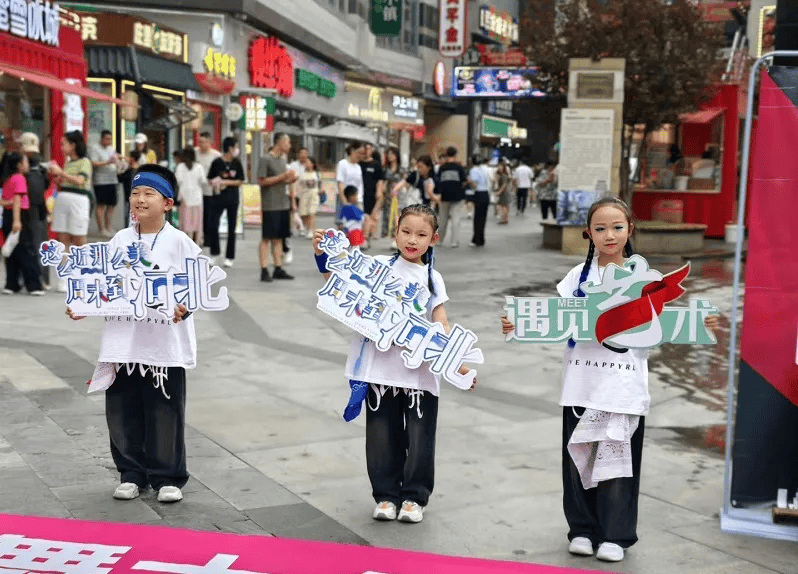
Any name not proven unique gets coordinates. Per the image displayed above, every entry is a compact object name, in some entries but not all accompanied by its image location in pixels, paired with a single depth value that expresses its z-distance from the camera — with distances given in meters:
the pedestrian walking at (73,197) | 12.23
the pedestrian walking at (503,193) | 29.42
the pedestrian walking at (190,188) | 14.94
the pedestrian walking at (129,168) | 19.50
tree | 20.09
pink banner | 4.09
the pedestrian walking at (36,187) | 11.84
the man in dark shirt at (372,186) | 17.78
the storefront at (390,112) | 46.70
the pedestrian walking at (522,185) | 35.62
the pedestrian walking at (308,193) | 19.80
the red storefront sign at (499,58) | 43.00
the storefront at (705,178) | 23.00
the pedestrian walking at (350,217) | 13.56
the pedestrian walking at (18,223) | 11.52
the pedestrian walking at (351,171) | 17.31
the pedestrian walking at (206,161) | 15.73
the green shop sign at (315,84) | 36.31
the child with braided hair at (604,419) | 4.31
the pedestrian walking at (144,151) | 19.75
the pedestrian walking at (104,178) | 18.80
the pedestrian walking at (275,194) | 13.11
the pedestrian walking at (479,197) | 20.20
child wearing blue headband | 4.97
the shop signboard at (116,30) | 22.06
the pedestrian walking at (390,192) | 20.41
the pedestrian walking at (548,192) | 27.22
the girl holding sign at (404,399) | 4.71
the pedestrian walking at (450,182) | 19.17
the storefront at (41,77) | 15.36
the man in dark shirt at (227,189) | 14.77
